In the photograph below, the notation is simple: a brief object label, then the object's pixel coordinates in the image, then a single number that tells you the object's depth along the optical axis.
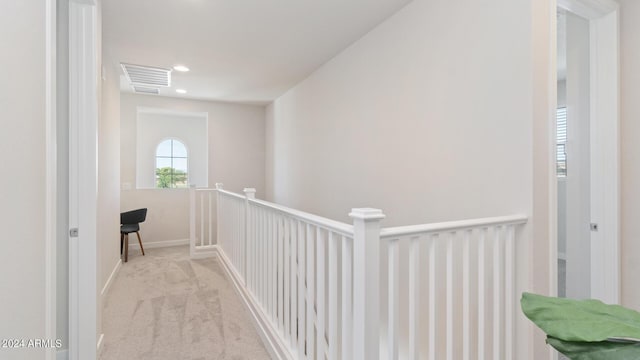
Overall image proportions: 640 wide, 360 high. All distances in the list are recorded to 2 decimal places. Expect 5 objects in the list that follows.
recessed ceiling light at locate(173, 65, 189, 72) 3.45
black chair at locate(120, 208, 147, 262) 3.99
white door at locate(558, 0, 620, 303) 1.78
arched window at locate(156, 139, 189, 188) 6.32
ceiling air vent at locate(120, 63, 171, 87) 3.46
